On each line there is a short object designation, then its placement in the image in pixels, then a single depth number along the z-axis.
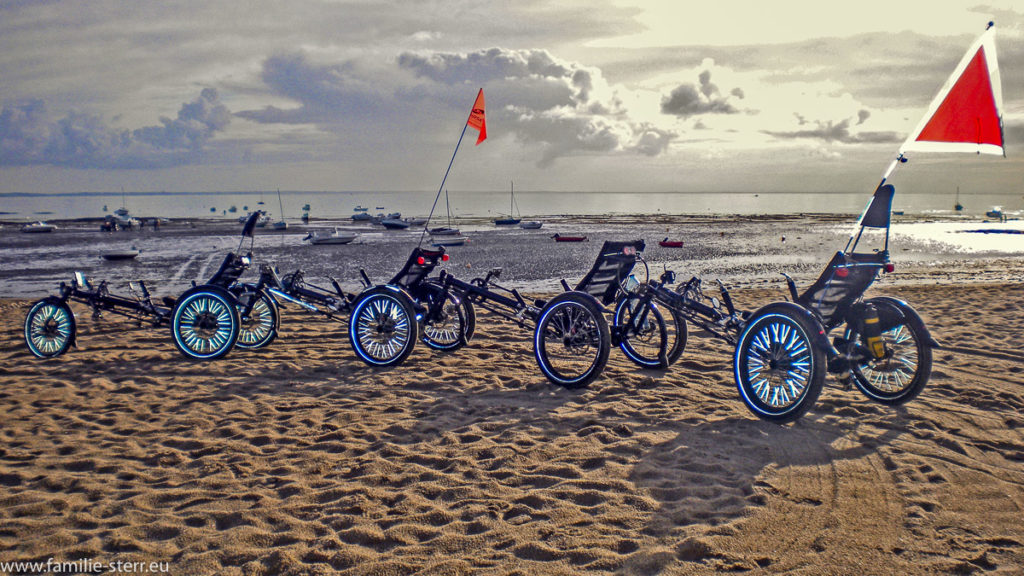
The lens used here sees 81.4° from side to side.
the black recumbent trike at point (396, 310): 7.77
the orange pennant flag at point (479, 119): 9.49
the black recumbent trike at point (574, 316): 6.67
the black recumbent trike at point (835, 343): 5.30
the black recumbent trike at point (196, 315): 8.24
